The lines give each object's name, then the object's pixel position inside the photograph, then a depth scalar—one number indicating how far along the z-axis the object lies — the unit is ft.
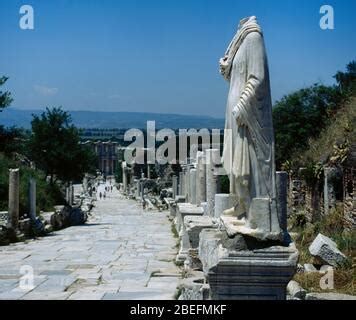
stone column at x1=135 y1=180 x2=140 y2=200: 206.90
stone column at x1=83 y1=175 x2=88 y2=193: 254.06
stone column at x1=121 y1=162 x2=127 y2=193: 286.46
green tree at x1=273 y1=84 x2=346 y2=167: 112.37
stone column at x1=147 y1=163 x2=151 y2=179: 254.47
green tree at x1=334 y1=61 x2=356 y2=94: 130.45
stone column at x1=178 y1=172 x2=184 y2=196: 104.54
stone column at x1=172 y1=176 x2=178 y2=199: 123.61
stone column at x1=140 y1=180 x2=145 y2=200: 181.10
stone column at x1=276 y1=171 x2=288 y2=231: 27.85
